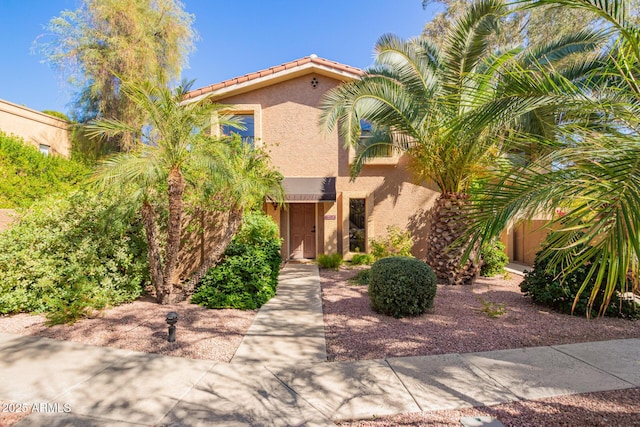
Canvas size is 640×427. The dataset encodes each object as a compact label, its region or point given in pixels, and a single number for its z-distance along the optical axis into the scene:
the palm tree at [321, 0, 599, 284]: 7.50
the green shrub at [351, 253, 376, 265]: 12.32
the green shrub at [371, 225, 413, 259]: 11.92
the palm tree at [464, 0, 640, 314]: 2.48
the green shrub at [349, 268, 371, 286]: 9.33
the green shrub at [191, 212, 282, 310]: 7.02
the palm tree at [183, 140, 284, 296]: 6.81
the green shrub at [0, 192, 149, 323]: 6.37
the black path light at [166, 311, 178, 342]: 4.92
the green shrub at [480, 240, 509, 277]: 10.35
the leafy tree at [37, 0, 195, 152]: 15.65
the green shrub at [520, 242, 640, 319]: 6.05
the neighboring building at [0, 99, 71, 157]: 13.33
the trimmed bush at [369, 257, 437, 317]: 6.11
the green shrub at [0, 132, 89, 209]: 11.05
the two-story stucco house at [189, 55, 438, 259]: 12.89
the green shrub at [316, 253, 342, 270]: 11.98
